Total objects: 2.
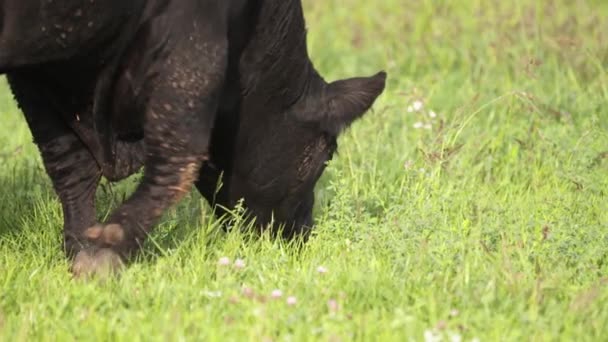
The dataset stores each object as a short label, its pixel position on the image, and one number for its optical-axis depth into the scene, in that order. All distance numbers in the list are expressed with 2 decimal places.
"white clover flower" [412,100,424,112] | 13.72
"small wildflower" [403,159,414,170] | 12.17
